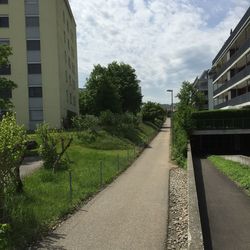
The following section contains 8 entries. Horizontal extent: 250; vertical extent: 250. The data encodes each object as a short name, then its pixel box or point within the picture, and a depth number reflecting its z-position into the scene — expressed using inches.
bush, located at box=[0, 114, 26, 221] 262.8
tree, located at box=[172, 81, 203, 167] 796.0
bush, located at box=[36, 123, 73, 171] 566.9
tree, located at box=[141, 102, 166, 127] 2374.2
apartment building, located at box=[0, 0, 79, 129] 1243.4
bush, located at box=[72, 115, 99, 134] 1106.0
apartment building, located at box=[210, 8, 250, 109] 1150.8
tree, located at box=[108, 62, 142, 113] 1896.9
